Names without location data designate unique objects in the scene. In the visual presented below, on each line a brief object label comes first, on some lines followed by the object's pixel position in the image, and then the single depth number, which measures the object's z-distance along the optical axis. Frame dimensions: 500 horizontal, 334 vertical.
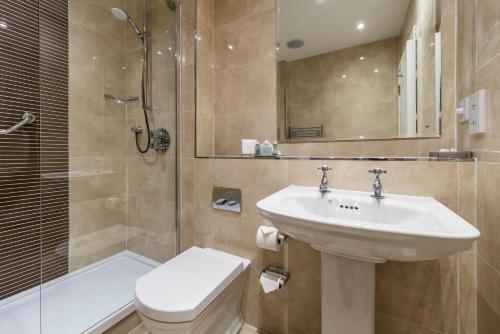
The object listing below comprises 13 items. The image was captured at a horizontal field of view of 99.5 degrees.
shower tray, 1.08
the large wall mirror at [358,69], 1.03
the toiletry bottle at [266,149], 1.24
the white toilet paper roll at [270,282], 1.03
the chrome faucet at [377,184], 0.85
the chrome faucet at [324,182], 0.96
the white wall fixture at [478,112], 0.72
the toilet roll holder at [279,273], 1.05
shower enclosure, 1.25
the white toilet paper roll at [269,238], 1.01
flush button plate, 1.25
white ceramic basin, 0.51
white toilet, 0.78
